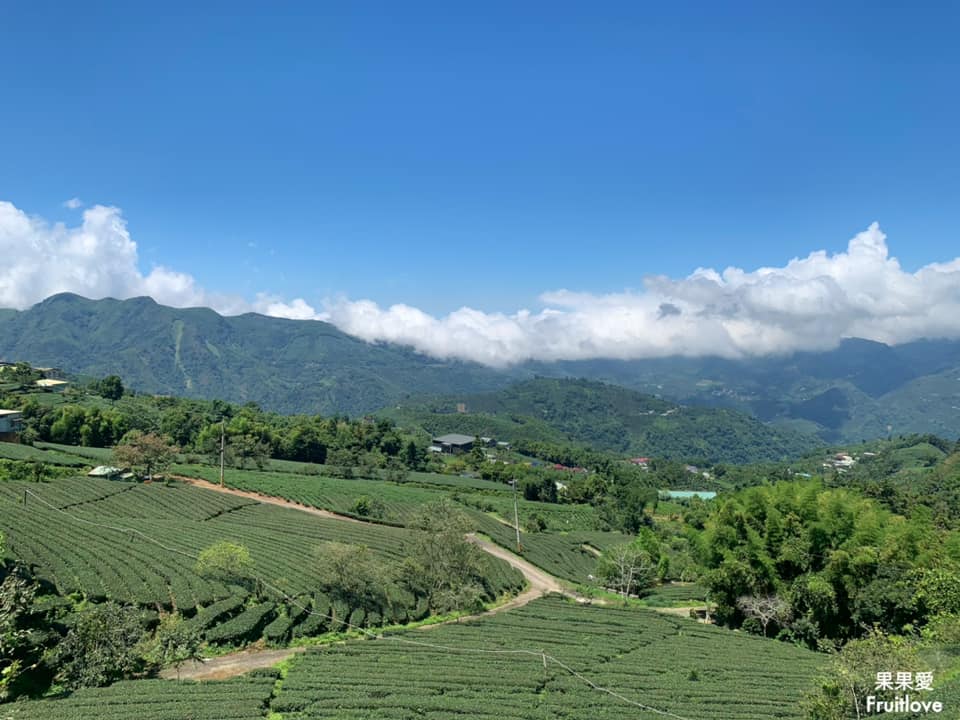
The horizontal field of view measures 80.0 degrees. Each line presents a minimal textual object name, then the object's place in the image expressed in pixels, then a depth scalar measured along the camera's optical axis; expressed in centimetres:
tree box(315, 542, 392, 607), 4466
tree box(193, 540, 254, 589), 4244
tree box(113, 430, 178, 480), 7994
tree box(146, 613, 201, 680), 3027
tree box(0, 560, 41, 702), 2177
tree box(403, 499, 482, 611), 5091
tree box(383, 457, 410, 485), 12108
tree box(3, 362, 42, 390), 13800
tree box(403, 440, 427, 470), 14525
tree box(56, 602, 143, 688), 2750
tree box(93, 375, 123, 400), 14725
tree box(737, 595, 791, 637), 4794
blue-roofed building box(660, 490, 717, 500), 16125
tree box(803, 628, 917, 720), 2083
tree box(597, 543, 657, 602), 6800
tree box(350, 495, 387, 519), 8400
